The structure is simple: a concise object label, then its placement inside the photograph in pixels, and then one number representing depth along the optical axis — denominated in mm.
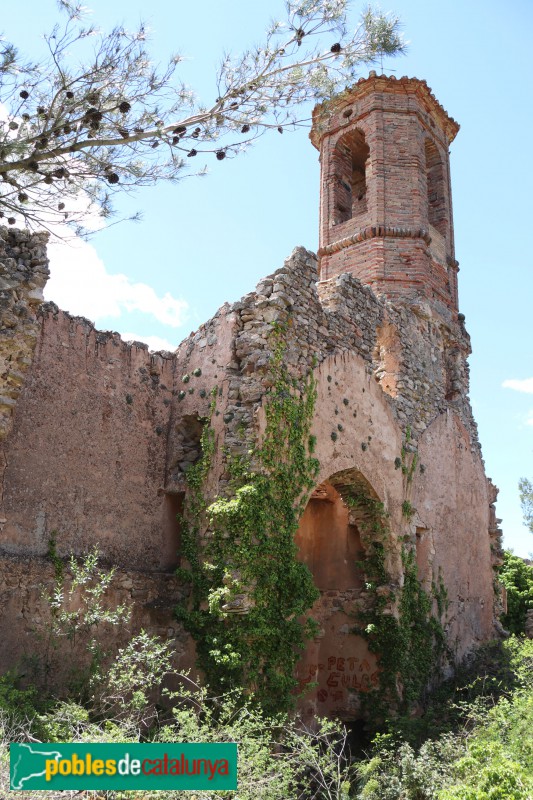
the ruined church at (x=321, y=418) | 6867
